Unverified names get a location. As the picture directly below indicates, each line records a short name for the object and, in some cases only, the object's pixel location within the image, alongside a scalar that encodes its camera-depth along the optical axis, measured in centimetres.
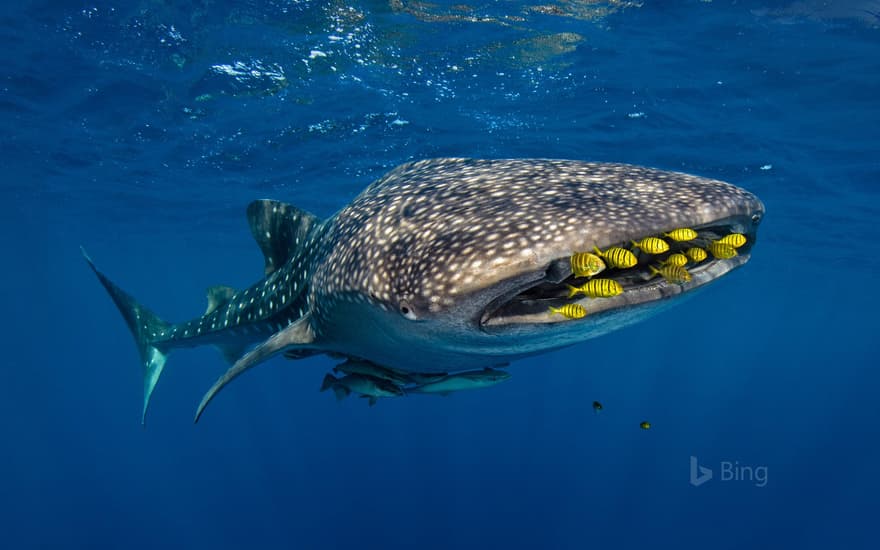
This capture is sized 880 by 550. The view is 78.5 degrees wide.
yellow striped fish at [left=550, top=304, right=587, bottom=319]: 235
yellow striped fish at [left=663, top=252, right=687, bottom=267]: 250
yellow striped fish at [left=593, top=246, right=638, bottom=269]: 224
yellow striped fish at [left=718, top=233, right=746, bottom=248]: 265
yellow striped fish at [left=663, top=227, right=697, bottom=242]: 235
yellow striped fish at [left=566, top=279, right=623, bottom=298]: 231
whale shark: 228
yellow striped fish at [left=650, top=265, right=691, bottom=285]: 245
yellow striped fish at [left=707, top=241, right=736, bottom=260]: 264
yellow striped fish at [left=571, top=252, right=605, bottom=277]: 215
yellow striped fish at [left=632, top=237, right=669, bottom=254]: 234
